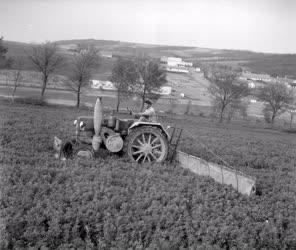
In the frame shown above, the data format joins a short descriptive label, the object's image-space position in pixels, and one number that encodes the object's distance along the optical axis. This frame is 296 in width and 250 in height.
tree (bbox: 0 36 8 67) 31.39
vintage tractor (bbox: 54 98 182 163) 8.55
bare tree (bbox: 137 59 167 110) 36.25
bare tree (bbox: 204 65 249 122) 40.16
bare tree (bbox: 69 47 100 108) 35.28
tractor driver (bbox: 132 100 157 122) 8.78
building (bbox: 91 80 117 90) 53.38
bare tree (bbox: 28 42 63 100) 35.34
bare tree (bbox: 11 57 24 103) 33.49
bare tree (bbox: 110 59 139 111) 36.56
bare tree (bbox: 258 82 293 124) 42.91
